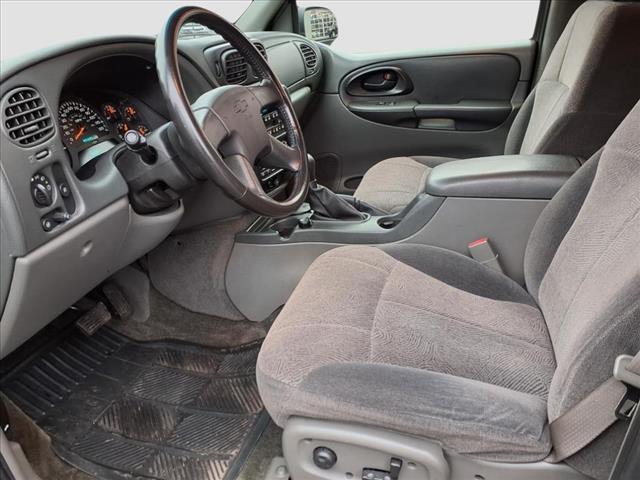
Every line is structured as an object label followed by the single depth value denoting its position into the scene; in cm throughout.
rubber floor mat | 143
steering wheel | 111
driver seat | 88
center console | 150
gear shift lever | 169
